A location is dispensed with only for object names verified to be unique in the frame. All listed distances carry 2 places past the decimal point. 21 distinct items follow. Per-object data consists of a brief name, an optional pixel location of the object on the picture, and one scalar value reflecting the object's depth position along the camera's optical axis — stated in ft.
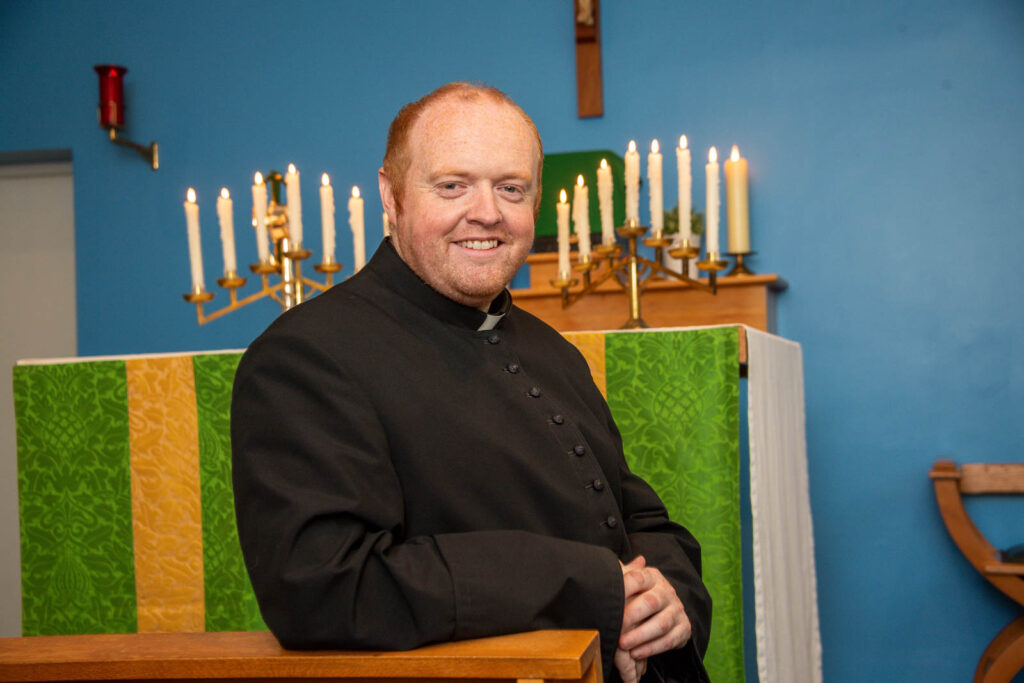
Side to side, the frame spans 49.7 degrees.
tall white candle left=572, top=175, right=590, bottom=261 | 8.68
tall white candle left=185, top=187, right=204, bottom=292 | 8.63
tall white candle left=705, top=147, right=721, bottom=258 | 8.43
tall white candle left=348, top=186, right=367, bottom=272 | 8.81
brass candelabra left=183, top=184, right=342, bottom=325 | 8.65
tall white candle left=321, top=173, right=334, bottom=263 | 8.60
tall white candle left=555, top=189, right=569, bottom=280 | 8.80
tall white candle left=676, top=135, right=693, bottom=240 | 8.31
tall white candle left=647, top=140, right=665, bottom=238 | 8.31
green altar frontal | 7.04
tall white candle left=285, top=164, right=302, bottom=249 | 8.47
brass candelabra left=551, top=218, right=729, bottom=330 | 8.43
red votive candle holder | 13.10
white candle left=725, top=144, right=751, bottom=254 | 11.06
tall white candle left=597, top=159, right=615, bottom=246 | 8.49
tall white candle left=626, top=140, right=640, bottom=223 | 8.36
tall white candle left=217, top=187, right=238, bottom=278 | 8.71
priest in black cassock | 3.82
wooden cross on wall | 12.19
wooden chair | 10.01
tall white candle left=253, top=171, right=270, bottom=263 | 8.68
